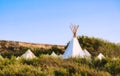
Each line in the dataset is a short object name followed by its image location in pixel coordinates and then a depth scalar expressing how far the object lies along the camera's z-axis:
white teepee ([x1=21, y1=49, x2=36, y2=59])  25.79
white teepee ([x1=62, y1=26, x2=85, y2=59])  23.61
